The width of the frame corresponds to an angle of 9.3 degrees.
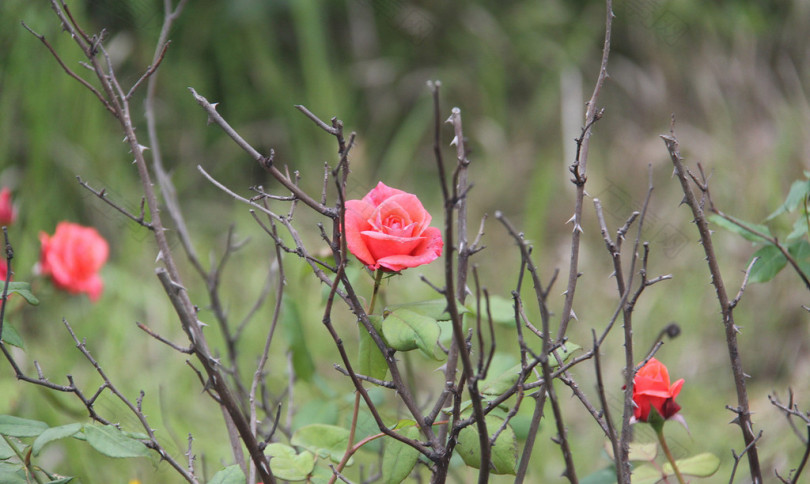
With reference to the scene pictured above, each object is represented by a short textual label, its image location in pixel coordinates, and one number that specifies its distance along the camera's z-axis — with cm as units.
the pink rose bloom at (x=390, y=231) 367
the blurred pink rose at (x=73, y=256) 453
